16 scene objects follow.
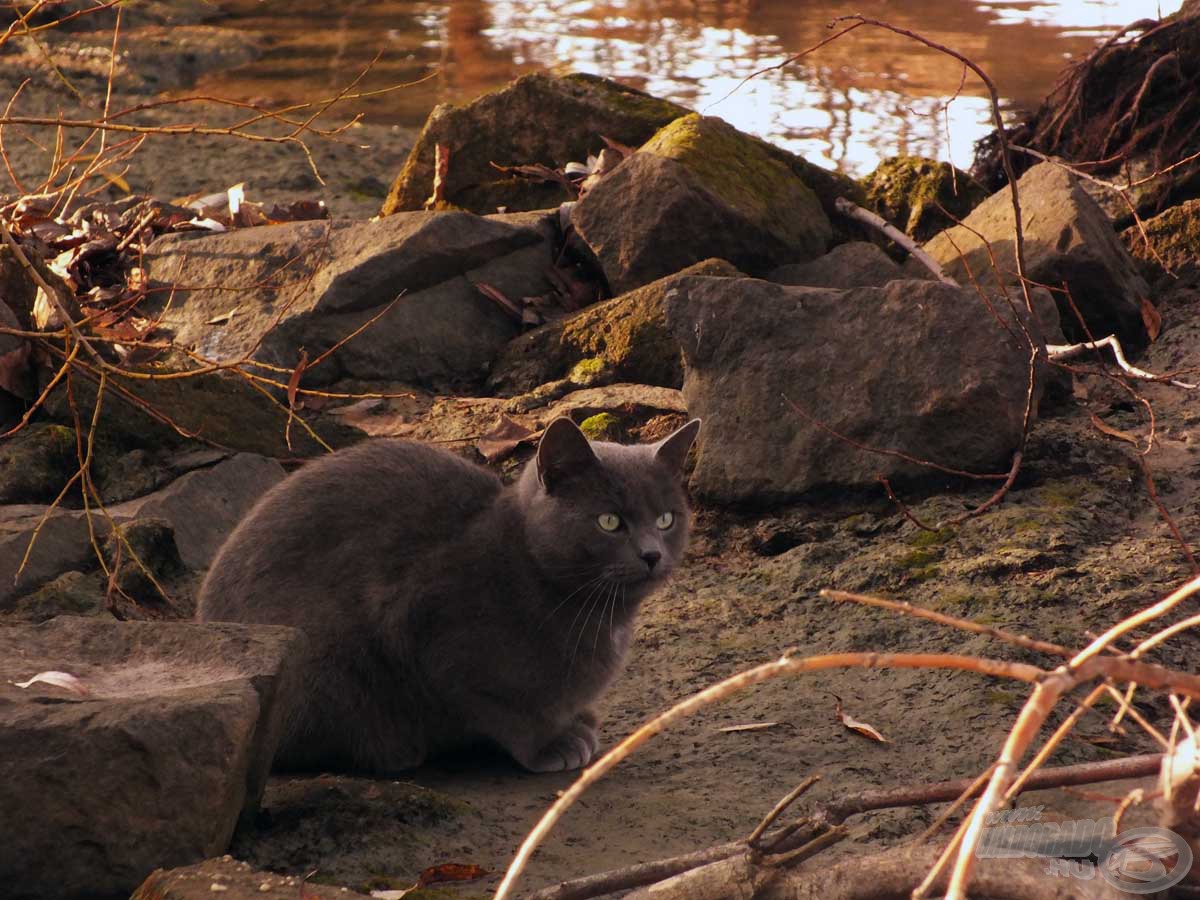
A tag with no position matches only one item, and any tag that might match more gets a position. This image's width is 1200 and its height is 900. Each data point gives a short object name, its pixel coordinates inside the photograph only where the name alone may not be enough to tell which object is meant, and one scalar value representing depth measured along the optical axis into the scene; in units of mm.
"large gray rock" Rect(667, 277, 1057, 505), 9078
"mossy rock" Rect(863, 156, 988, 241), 13656
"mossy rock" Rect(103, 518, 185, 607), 9180
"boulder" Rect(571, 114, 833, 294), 12109
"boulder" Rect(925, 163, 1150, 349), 10742
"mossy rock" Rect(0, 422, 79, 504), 10031
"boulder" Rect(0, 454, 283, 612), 8875
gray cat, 7227
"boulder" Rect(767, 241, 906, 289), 11883
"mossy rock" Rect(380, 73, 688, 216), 14766
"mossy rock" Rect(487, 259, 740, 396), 11469
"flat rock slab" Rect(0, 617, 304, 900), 5340
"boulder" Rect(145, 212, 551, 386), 12344
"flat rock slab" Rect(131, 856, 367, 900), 4883
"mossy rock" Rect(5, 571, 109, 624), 8570
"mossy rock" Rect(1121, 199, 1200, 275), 11453
